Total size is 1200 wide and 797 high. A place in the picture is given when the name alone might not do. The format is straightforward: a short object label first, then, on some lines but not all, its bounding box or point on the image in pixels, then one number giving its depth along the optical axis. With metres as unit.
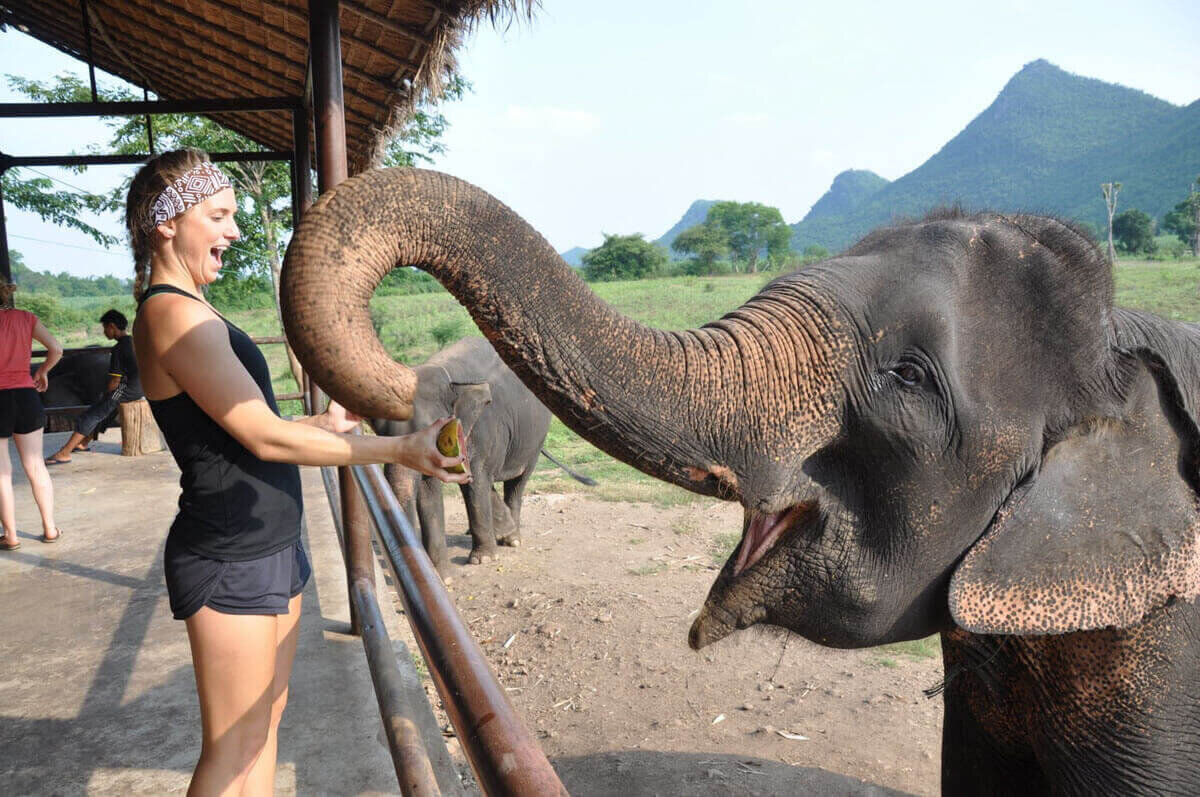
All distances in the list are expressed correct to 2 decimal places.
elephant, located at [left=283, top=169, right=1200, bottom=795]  1.74
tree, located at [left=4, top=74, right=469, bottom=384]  14.88
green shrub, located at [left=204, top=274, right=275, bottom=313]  17.36
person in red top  5.03
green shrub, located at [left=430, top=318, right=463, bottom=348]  26.12
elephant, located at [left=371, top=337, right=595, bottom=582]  7.07
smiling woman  1.76
